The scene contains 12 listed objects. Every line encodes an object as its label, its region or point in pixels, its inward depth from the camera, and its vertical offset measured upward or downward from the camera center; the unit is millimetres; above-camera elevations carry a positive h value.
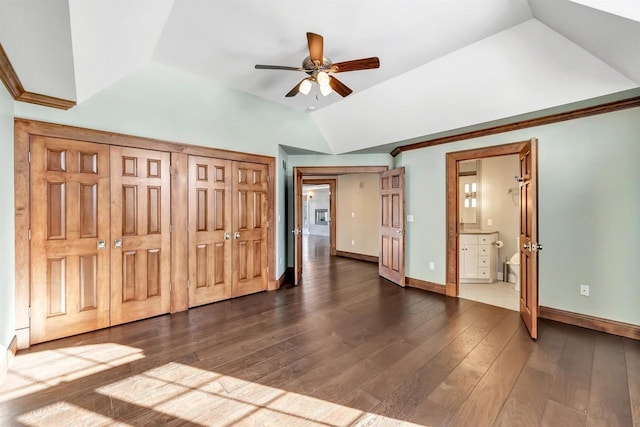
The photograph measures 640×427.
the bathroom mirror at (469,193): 5371 +386
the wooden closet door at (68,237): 2602 -230
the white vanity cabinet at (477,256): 4801 -774
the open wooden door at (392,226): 4676 -242
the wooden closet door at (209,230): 3592 -221
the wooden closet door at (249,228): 4020 -228
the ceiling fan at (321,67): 2230 +1300
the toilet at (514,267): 4445 -950
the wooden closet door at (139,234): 3029 -229
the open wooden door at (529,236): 2740 -257
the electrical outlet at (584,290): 3053 -885
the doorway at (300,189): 4758 +423
